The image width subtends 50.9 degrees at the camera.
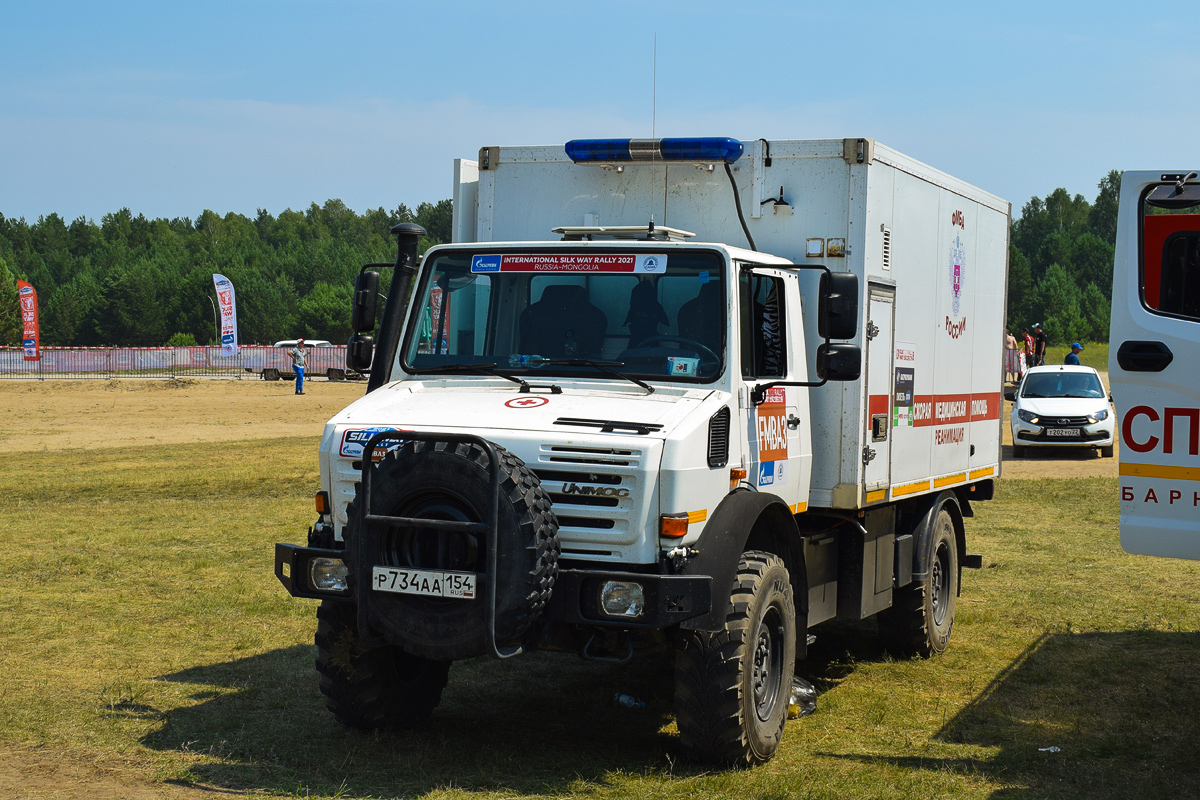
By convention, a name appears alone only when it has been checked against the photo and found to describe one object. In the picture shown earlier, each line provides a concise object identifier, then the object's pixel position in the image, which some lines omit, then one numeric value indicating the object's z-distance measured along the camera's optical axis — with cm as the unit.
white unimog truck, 546
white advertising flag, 5794
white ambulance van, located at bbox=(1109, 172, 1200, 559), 596
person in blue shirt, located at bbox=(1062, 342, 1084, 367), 2973
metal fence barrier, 5822
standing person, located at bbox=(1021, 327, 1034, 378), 3959
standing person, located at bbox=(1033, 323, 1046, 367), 3788
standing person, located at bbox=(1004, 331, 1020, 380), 4044
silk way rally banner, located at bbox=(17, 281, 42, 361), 5406
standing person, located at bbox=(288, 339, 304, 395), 4322
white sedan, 2261
